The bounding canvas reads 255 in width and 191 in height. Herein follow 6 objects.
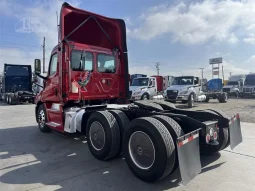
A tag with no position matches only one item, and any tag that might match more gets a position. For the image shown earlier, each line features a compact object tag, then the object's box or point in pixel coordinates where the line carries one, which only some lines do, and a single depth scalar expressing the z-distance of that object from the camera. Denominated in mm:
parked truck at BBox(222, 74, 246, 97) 27188
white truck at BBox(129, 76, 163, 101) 16609
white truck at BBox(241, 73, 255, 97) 24817
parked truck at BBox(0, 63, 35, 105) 18203
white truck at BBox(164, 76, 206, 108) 14906
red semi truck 3129
